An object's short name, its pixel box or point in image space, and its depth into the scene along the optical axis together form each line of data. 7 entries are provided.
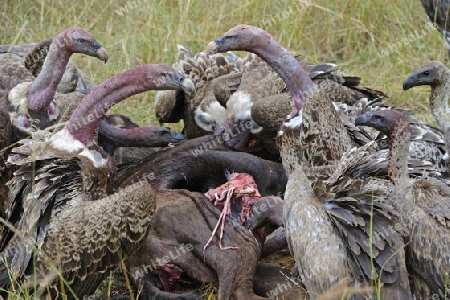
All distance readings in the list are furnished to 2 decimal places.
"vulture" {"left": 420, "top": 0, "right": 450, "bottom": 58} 14.79
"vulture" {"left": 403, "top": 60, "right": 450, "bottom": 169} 12.59
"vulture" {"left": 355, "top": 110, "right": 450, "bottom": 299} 9.01
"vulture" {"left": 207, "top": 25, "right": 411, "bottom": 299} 8.75
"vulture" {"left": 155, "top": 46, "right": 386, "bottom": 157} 12.23
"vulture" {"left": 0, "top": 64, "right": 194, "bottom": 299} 9.63
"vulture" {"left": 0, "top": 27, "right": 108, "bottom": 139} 11.73
